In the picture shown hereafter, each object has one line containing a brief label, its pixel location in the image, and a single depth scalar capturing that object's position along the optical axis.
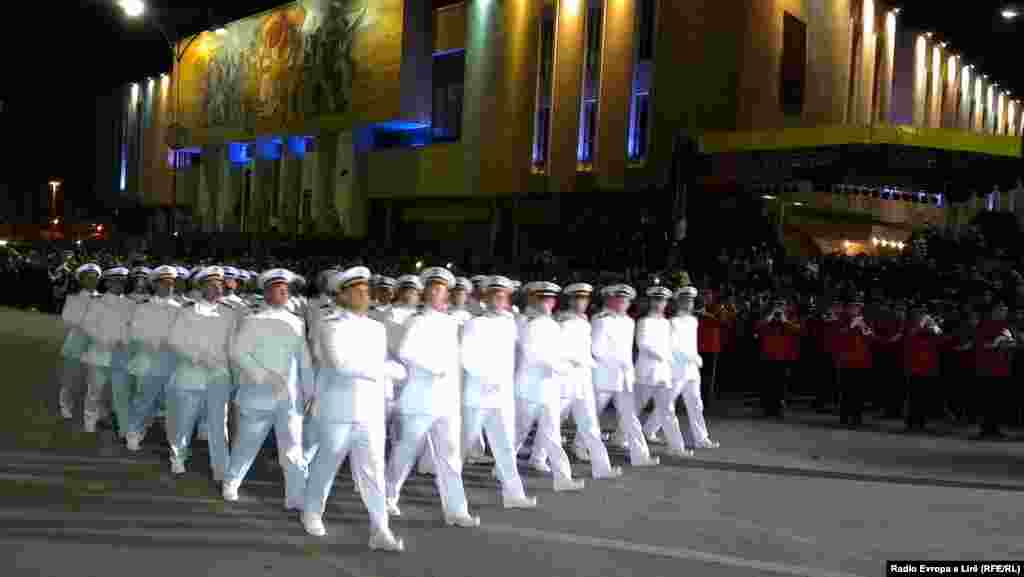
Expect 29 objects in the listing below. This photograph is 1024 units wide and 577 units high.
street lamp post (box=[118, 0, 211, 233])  23.50
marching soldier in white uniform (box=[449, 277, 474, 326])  10.57
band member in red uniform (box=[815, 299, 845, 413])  15.41
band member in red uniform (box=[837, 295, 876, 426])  14.84
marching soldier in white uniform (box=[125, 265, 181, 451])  10.80
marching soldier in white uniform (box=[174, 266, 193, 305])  11.47
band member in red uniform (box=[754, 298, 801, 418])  15.56
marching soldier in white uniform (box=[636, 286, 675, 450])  11.48
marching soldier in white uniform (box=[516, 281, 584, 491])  9.50
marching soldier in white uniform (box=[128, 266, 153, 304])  11.63
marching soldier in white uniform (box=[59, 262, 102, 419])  12.27
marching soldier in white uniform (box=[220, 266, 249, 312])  10.18
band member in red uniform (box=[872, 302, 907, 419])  15.59
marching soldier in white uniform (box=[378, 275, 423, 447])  8.91
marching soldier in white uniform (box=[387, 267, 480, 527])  7.69
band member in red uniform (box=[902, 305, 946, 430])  14.74
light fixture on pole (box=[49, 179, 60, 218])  69.00
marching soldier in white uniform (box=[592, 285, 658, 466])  10.87
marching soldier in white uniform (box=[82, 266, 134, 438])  11.45
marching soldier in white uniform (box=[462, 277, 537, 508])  8.59
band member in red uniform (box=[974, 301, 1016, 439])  14.17
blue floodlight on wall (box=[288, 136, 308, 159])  46.56
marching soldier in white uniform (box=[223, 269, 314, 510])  7.98
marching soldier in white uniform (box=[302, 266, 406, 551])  7.02
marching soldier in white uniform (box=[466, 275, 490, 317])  9.63
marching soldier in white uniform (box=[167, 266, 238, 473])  9.24
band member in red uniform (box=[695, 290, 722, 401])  16.03
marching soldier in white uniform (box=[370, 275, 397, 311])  10.59
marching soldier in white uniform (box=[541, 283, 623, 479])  9.84
